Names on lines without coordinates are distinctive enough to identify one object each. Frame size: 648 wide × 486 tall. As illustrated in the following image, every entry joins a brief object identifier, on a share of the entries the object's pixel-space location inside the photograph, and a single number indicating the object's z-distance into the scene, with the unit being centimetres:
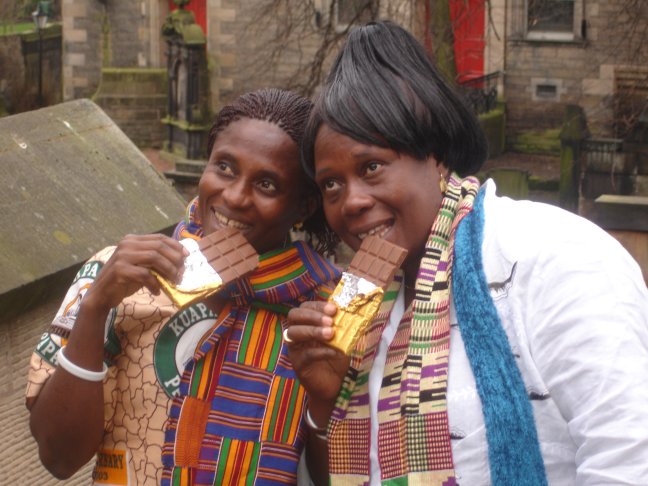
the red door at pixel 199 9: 2578
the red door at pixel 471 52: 2266
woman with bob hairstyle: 195
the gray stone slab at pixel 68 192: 363
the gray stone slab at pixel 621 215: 805
